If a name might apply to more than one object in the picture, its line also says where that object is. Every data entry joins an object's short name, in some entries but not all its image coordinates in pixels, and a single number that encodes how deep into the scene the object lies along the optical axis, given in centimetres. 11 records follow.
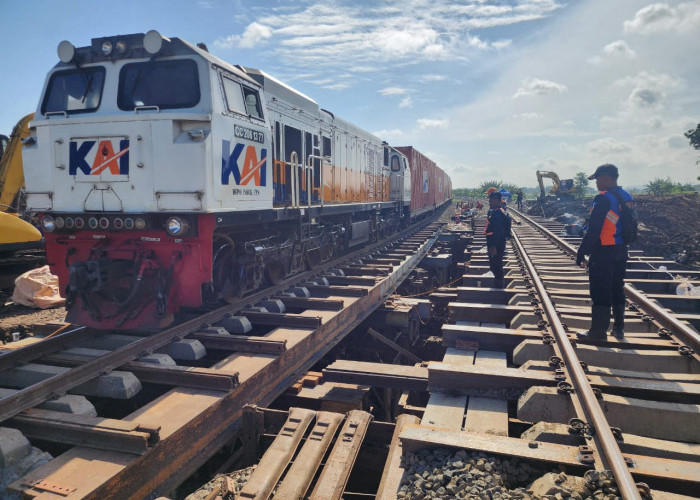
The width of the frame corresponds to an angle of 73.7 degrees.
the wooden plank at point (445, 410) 348
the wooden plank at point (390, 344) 763
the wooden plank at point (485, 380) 387
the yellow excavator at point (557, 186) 3797
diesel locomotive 520
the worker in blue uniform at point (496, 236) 794
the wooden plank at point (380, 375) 466
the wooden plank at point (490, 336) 504
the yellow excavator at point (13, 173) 1134
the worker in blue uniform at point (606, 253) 514
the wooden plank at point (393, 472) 274
